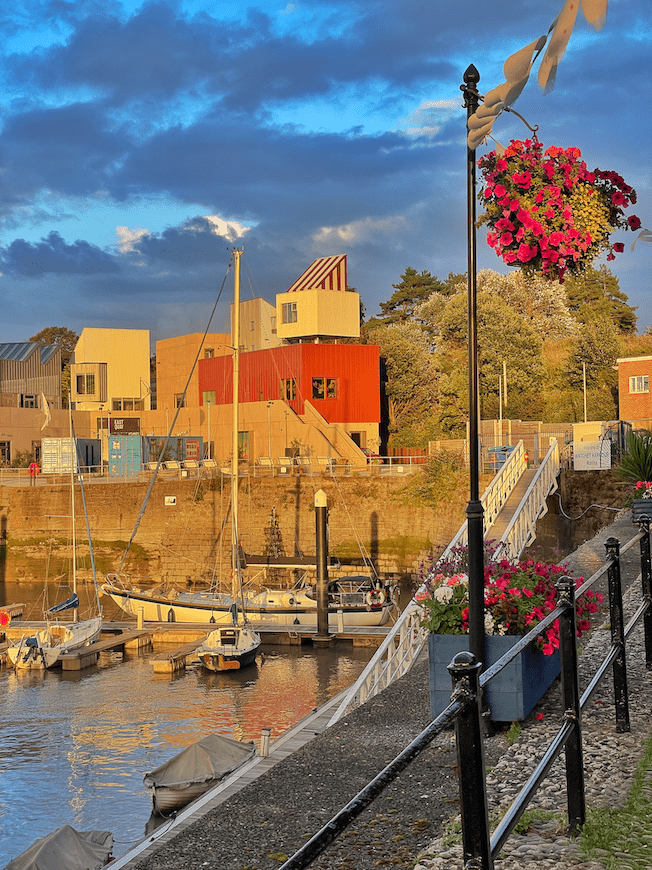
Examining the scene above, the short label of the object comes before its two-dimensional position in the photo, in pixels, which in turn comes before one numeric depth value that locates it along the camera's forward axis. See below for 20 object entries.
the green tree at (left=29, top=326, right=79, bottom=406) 101.00
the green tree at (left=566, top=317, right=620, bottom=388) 57.88
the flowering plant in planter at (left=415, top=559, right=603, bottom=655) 7.31
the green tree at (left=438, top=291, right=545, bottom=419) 56.16
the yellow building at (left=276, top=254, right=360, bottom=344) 57.31
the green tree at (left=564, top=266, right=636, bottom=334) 72.88
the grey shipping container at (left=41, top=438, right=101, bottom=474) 56.75
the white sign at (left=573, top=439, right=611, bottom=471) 31.83
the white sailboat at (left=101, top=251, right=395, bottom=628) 31.08
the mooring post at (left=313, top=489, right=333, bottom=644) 28.94
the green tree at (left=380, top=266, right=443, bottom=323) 81.88
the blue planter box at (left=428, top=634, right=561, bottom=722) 6.83
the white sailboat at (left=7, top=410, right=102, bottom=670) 27.45
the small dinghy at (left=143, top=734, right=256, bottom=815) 14.15
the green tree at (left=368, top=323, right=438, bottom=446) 59.66
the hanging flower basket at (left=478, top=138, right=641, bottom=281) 7.22
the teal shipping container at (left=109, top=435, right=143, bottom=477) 57.33
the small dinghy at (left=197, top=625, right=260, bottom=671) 26.25
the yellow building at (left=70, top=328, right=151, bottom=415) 69.69
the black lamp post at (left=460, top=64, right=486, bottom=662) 6.68
